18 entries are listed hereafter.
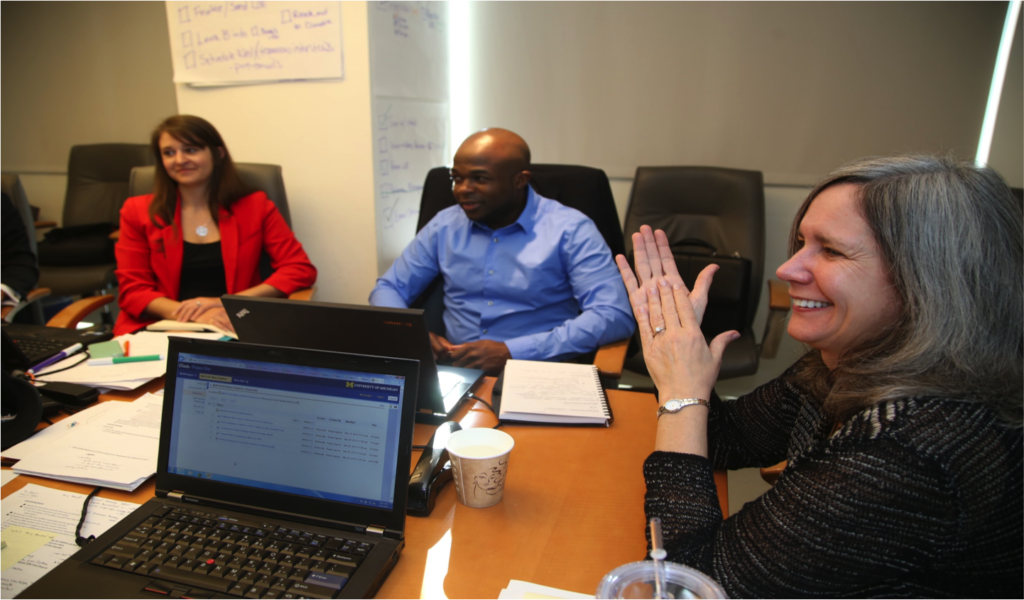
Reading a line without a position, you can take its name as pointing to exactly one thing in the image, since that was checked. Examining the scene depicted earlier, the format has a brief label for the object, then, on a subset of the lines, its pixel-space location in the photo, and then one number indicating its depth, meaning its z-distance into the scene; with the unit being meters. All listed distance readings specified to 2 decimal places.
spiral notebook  1.12
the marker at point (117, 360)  1.33
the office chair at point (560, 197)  2.01
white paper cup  0.84
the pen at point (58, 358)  1.30
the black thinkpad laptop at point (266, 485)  0.69
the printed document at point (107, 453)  0.92
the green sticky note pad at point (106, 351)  1.37
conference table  0.73
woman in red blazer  2.11
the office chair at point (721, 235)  2.23
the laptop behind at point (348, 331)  1.01
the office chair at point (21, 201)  2.14
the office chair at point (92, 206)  2.99
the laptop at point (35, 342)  1.27
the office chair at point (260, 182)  2.29
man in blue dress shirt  1.77
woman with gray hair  0.65
